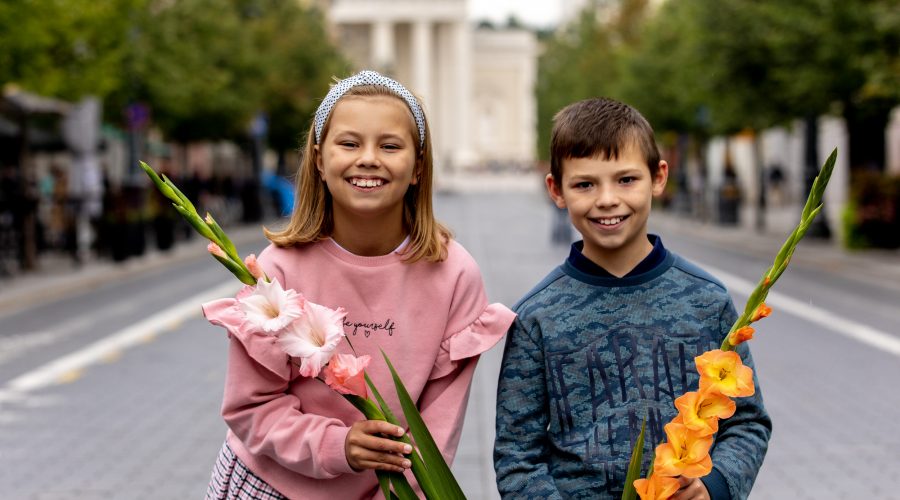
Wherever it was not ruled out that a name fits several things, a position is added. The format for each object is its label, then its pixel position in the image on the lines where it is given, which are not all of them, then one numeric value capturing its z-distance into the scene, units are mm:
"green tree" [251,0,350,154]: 45000
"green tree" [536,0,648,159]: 61406
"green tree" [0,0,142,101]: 20562
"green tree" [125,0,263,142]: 30219
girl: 2785
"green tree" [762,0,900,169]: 20328
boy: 2781
